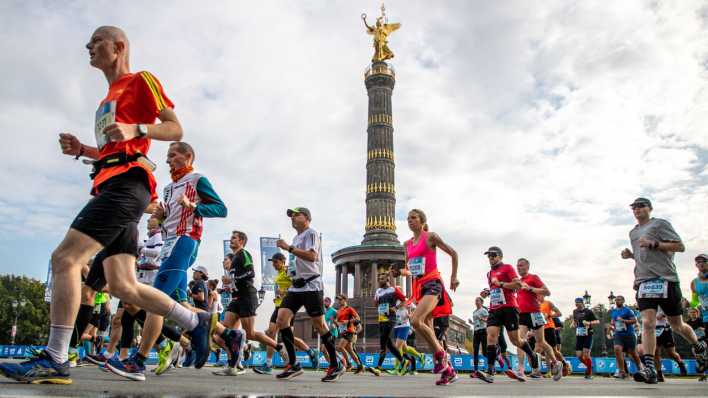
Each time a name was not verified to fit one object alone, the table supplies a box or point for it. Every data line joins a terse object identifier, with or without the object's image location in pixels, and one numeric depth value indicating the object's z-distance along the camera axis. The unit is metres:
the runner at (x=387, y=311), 11.91
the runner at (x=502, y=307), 8.51
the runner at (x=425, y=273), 6.70
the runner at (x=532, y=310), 9.48
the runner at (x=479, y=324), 12.97
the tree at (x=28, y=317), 50.66
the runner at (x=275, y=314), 8.69
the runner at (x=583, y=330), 12.49
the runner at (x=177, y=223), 5.01
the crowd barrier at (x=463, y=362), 19.25
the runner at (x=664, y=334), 10.98
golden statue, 61.75
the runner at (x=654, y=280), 6.89
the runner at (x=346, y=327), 11.93
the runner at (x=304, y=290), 7.04
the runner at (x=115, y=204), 3.22
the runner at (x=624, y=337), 11.73
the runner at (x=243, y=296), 8.05
